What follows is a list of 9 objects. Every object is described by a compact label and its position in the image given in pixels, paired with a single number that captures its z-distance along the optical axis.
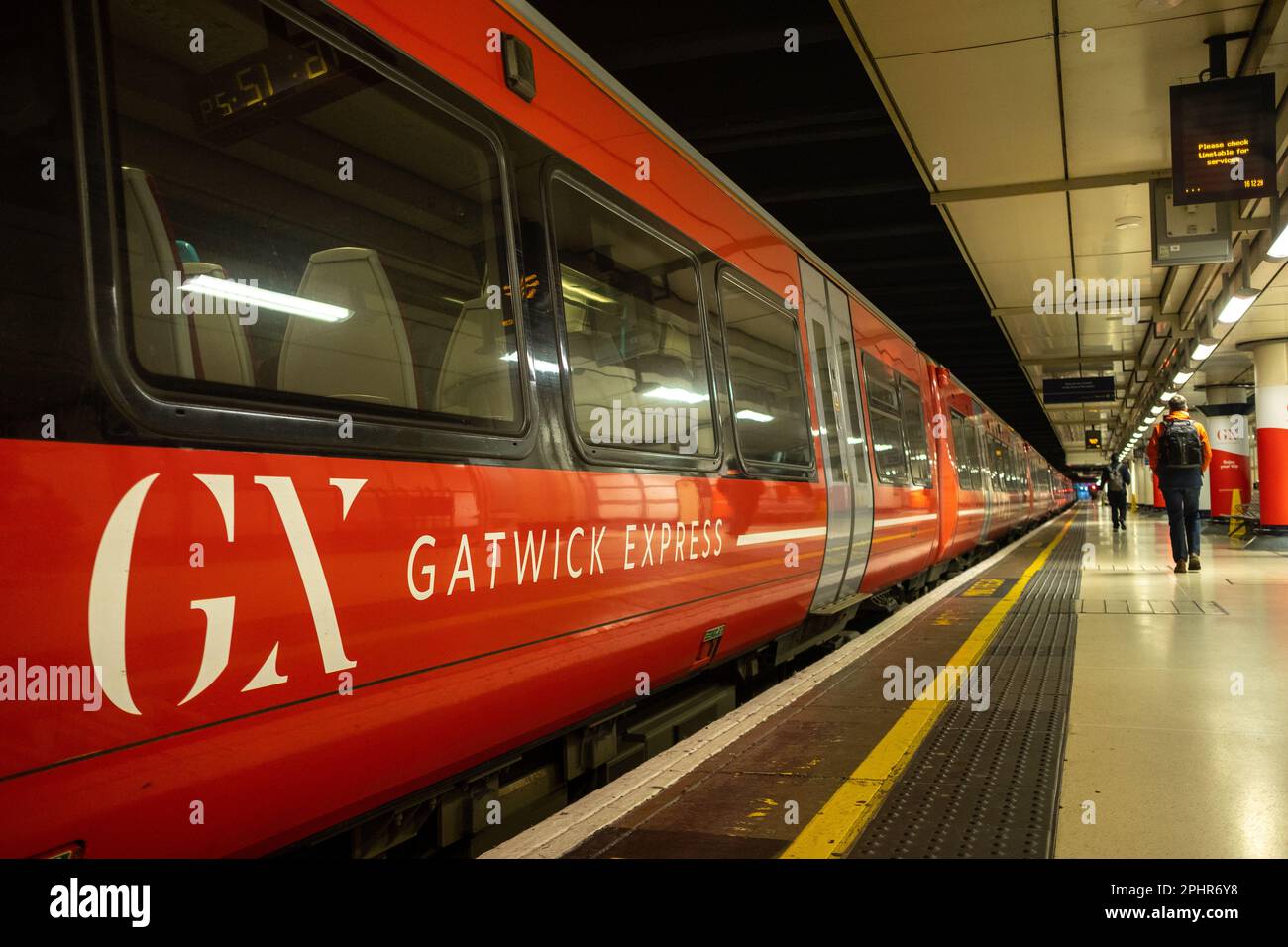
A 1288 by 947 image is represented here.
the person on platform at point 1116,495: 21.09
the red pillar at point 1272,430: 15.15
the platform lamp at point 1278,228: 7.85
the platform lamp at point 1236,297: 10.19
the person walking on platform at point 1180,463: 9.55
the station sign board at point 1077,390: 21.39
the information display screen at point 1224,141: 6.41
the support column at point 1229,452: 21.52
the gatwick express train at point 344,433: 1.58
